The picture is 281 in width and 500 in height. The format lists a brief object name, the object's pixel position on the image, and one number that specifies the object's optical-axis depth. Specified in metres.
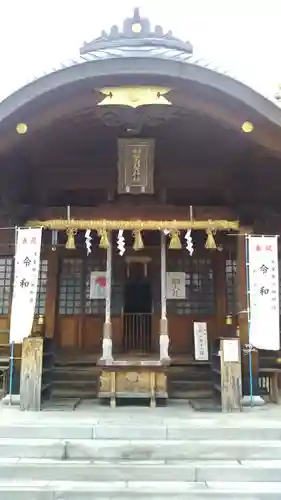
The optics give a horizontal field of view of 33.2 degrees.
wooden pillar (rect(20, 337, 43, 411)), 7.83
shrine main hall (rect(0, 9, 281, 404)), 7.30
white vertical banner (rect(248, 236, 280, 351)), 8.00
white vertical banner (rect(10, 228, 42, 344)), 8.10
